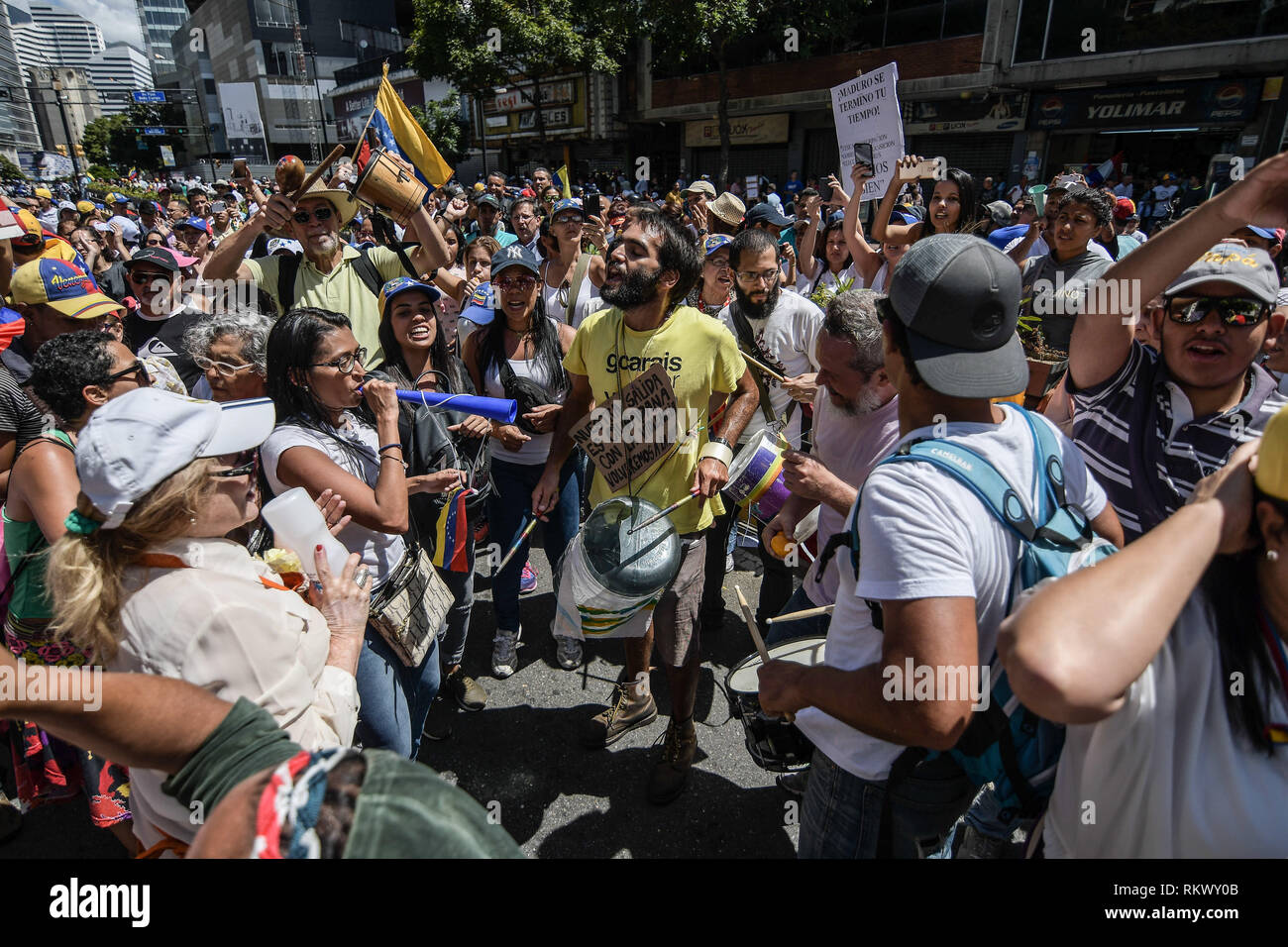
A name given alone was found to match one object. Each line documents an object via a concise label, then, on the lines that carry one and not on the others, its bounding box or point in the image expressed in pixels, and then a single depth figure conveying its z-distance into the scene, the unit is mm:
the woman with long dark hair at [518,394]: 3564
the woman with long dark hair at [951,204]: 4805
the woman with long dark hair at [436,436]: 2844
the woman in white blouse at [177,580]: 1321
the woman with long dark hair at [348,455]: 2211
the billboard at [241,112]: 39000
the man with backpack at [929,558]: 1230
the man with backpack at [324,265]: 3619
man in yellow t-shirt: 2785
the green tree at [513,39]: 25625
